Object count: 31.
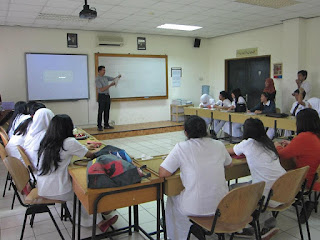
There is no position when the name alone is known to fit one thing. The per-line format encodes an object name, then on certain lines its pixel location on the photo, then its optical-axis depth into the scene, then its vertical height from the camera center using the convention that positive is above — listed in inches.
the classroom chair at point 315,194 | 111.2 -45.9
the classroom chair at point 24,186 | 103.6 -34.8
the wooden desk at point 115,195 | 84.1 -30.9
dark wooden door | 332.5 +15.6
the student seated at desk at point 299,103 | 237.8 -11.7
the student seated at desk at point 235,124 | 266.2 -31.0
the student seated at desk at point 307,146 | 112.7 -21.6
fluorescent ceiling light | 303.9 +65.2
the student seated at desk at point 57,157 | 104.2 -23.3
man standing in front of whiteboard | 310.6 -4.0
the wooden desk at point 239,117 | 207.6 -22.8
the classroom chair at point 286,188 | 92.7 -31.8
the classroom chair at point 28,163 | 116.9 -28.5
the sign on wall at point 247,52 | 330.3 +41.3
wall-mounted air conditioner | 320.8 +53.4
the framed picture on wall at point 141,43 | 346.1 +54.2
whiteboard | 335.3 +17.9
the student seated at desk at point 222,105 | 286.0 -15.1
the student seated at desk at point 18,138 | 144.8 -23.0
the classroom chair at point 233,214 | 80.7 -35.2
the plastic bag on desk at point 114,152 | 102.6 -22.3
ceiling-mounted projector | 171.5 +44.1
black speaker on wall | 381.7 +60.4
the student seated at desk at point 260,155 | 102.2 -22.7
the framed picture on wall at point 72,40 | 308.3 +52.0
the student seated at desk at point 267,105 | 245.3 -13.4
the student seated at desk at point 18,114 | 169.3 -13.5
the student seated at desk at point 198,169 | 88.0 -23.5
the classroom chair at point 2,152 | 128.2 -26.4
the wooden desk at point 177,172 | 94.7 -29.4
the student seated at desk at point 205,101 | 308.1 -12.3
